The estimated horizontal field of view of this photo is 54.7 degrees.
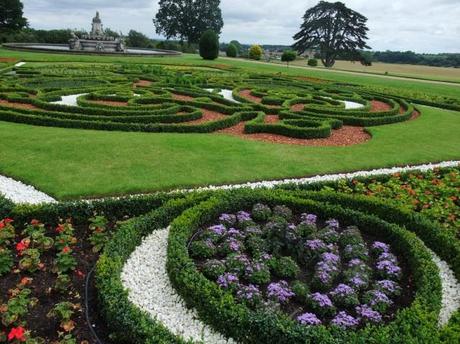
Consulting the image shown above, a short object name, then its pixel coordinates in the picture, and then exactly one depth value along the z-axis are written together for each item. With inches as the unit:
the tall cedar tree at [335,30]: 2800.2
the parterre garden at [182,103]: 641.0
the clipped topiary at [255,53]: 2743.6
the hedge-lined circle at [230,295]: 221.5
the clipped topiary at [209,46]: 2194.9
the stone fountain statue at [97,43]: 2148.1
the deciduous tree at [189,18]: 3641.7
